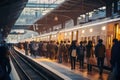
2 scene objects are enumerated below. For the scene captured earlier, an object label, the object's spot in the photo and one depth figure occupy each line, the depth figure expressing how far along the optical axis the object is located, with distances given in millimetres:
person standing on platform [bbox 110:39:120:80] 8210
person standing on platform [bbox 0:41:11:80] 7680
